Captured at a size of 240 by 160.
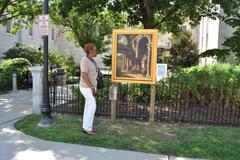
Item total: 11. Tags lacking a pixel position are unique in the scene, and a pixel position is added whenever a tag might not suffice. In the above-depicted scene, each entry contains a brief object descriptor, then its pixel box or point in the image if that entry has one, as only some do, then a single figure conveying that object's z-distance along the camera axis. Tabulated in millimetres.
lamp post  7500
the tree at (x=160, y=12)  10422
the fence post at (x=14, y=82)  14266
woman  6899
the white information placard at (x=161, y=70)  7882
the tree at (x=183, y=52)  24625
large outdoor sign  7594
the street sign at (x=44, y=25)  7352
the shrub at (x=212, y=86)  8773
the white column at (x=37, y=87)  8594
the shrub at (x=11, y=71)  14297
